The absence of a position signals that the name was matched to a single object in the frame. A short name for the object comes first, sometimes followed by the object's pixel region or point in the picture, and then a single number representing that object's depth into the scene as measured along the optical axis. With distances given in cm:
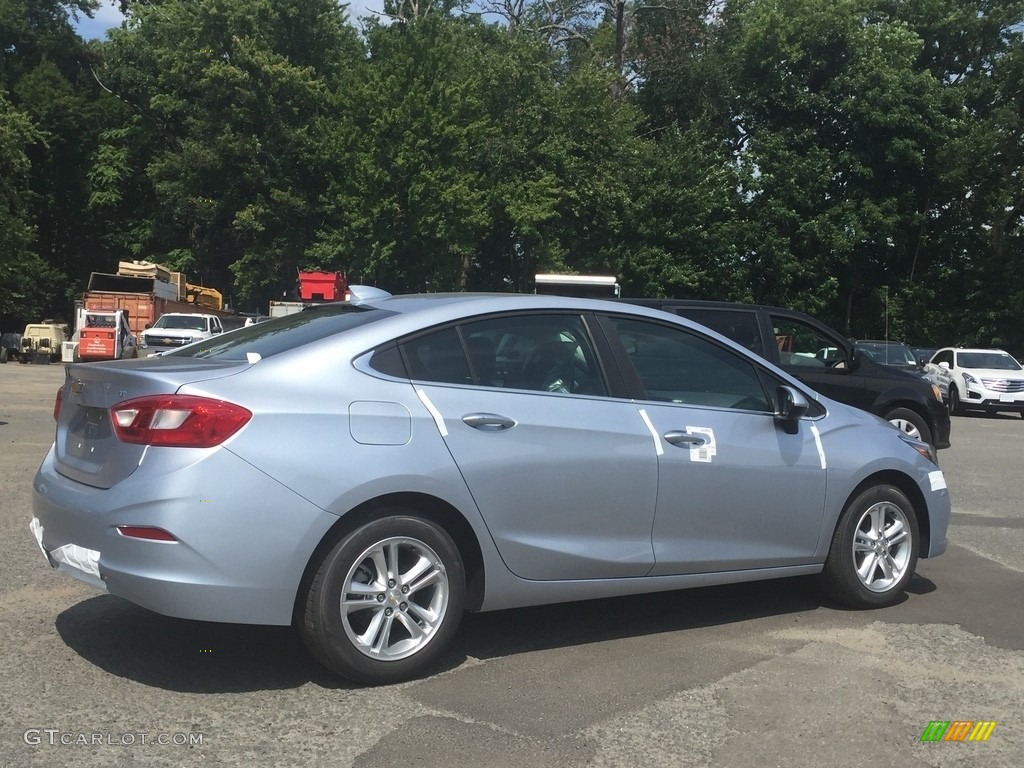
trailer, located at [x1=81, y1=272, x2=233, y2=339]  3756
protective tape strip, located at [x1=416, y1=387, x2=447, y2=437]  455
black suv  1010
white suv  2375
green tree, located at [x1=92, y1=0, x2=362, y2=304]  4309
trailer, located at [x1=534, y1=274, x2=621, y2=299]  2341
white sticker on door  522
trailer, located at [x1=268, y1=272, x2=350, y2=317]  3394
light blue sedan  418
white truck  3112
